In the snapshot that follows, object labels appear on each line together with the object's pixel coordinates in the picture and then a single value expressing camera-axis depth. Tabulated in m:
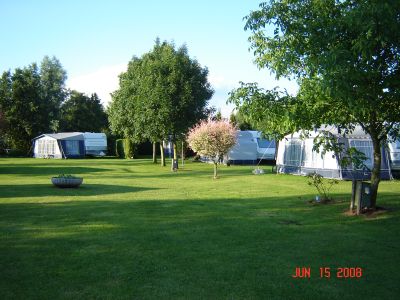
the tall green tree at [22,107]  50.72
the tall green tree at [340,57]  7.91
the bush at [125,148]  46.47
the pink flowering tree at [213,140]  22.95
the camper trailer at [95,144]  48.34
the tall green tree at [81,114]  61.38
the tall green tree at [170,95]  27.47
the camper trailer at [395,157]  22.46
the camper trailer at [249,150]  35.78
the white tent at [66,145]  45.06
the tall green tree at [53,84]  57.75
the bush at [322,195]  12.69
